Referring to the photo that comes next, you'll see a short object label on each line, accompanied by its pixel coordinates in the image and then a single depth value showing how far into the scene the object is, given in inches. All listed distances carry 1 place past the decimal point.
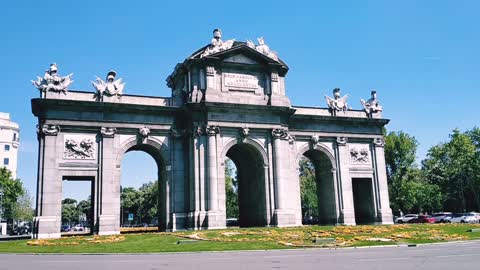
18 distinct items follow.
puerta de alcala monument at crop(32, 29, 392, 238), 1487.5
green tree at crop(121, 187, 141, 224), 4579.2
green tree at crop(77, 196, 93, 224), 5439.0
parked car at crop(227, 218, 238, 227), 2290.8
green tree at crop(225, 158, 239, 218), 3219.0
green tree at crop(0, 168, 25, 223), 2935.5
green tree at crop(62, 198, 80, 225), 5937.5
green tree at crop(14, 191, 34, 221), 3715.1
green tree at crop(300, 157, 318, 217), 3383.4
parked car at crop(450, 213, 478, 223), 2323.8
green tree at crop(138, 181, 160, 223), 4217.3
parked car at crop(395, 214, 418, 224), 2671.0
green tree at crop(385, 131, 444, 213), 2901.1
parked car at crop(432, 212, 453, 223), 2428.6
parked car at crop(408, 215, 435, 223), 2386.7
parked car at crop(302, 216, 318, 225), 2242.6
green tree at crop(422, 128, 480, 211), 2938.0
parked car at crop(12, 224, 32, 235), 3022.6
